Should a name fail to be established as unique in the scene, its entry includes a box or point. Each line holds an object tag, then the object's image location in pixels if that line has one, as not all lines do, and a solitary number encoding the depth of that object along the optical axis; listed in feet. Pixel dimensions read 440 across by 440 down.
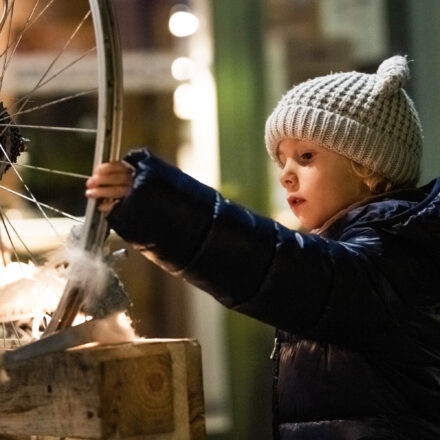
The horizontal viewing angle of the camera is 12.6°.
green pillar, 13.54
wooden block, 7.06
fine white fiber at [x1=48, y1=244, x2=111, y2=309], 7.33
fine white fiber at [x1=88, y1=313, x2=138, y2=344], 7.32
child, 7.18
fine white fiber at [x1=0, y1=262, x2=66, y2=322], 7.69
